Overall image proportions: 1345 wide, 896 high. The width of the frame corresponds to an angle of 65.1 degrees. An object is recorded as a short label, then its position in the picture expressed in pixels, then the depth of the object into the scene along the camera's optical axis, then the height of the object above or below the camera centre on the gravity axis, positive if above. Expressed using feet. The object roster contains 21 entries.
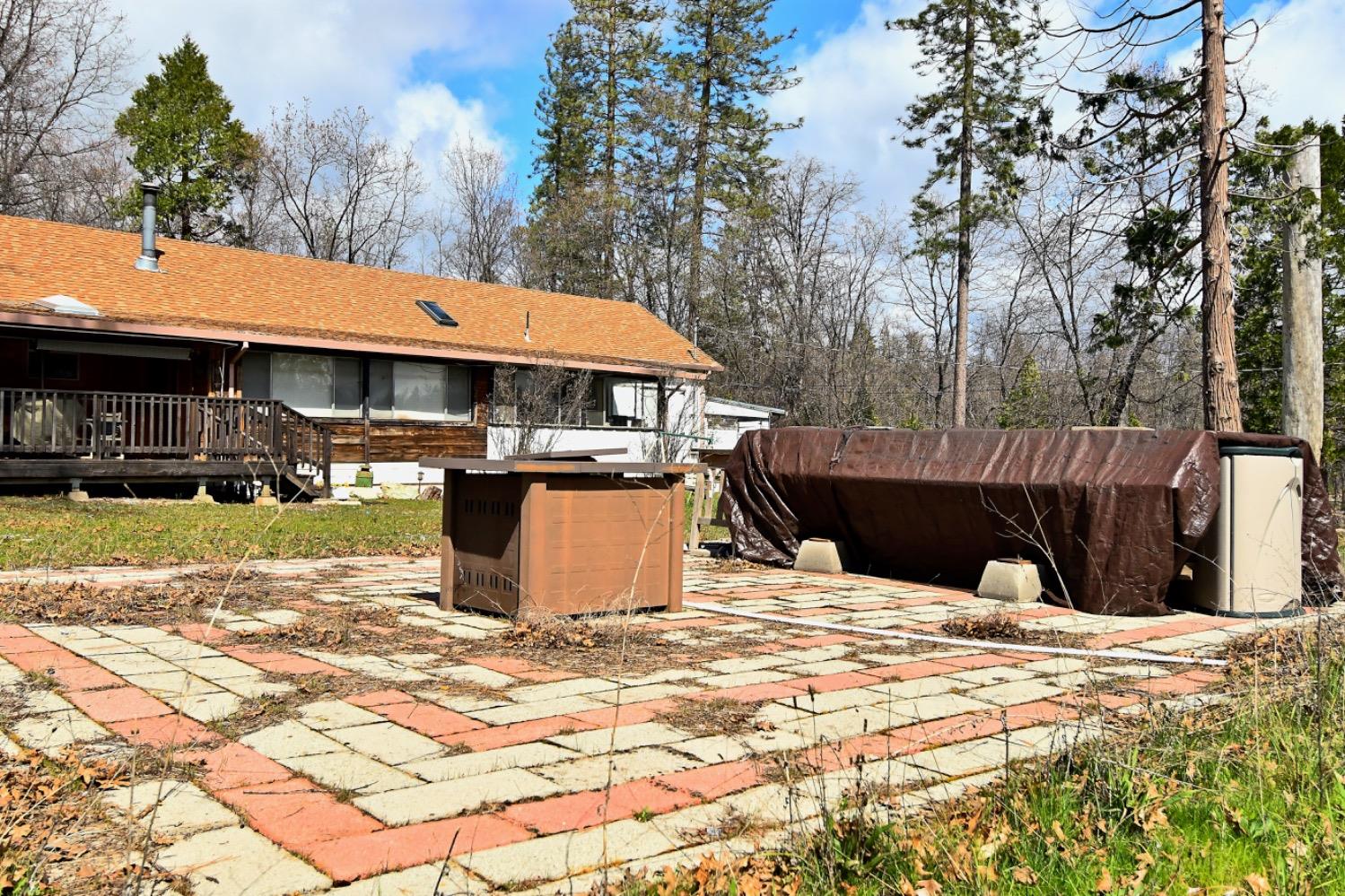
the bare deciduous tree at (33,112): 97.91 +31.54
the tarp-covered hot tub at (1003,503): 25.27 -1.43
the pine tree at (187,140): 114.32 +33.08
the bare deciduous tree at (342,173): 125.08 +31.85
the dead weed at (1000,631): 21.43 -3.76
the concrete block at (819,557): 32.83 -3.42
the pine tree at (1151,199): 35.53 +9.07
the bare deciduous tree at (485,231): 136.36 +27.62
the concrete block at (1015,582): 27.07 -3.40
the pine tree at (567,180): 116.47 +31.04
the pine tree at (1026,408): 102.26 +4.29
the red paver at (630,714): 14.10 -3.70
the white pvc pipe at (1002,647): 19.12 -3.79
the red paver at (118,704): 13.78 -3.59
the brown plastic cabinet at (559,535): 21.11 -1.90
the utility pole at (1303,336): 36.88 +4.39
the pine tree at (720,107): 110.32 +35.92
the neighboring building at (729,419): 94.43 +2.75
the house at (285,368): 54.08 +4.83
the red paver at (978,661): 18.69 -3.81
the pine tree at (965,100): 82.79 +28.00
